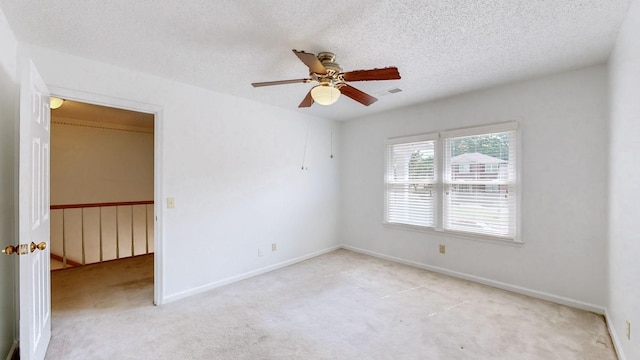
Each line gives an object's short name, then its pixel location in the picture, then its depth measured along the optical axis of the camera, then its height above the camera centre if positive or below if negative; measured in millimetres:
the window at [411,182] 4012 -35
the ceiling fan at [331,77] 2131 +857
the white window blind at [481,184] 3264 -46
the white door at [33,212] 1637 -222
